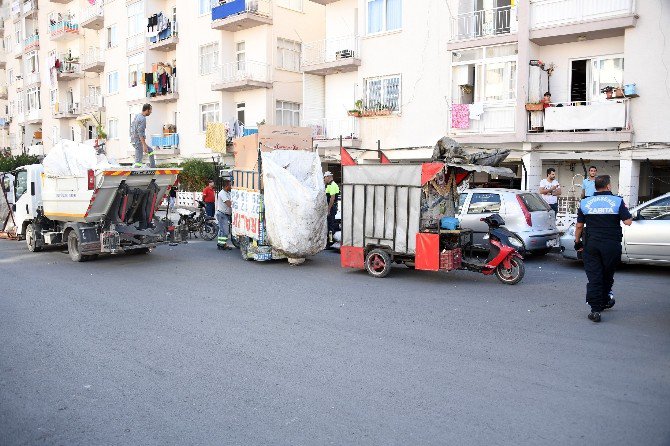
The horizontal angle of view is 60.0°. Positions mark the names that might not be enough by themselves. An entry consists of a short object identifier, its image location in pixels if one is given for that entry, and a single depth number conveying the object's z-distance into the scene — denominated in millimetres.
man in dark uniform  7383
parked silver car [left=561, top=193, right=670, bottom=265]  10734
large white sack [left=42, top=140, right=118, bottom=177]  12836
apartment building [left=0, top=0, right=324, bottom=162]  28250
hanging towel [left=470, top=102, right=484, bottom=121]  18906
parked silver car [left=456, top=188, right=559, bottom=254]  12258
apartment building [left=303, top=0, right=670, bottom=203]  16125
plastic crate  10117
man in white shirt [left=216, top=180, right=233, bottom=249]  15389
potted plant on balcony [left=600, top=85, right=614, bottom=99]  16359
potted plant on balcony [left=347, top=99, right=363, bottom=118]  22531
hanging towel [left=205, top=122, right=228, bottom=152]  27953
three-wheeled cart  10148
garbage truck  12461
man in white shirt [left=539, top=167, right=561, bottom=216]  14461
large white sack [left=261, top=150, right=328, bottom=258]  12172
